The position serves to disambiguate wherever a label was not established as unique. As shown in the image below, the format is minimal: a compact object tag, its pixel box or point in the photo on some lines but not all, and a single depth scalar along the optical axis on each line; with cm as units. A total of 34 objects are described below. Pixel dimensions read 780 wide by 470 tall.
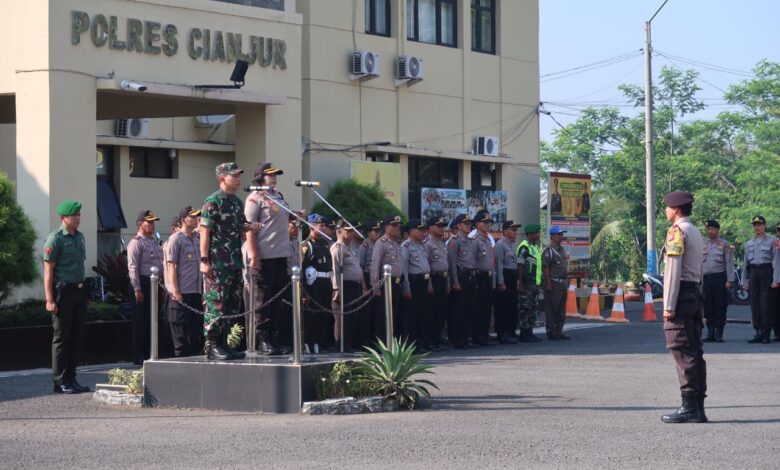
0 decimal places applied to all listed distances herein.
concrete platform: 1165
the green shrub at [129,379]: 1261
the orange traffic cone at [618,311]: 2652
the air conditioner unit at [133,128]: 2572
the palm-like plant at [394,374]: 1190
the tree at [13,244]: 1603
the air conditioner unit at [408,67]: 2809
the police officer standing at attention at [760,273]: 2089
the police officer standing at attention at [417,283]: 1927
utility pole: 3384
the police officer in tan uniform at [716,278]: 2108
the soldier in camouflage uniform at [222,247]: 1225
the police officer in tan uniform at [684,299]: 1090
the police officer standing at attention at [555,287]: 2155
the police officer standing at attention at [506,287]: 2111
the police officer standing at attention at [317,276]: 1781
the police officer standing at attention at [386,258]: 1833
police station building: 1845
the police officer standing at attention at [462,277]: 2017
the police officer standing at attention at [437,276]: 1975
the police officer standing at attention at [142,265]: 1653
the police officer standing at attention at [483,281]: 2056
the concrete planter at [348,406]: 1150
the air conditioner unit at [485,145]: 3047
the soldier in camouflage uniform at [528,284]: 2134
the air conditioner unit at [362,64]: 2702
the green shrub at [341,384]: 1180
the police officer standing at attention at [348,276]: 1781
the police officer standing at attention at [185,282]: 1591
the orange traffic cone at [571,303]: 2794
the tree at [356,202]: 2500
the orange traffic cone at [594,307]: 2700
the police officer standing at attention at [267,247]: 1279
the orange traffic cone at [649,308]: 2692
